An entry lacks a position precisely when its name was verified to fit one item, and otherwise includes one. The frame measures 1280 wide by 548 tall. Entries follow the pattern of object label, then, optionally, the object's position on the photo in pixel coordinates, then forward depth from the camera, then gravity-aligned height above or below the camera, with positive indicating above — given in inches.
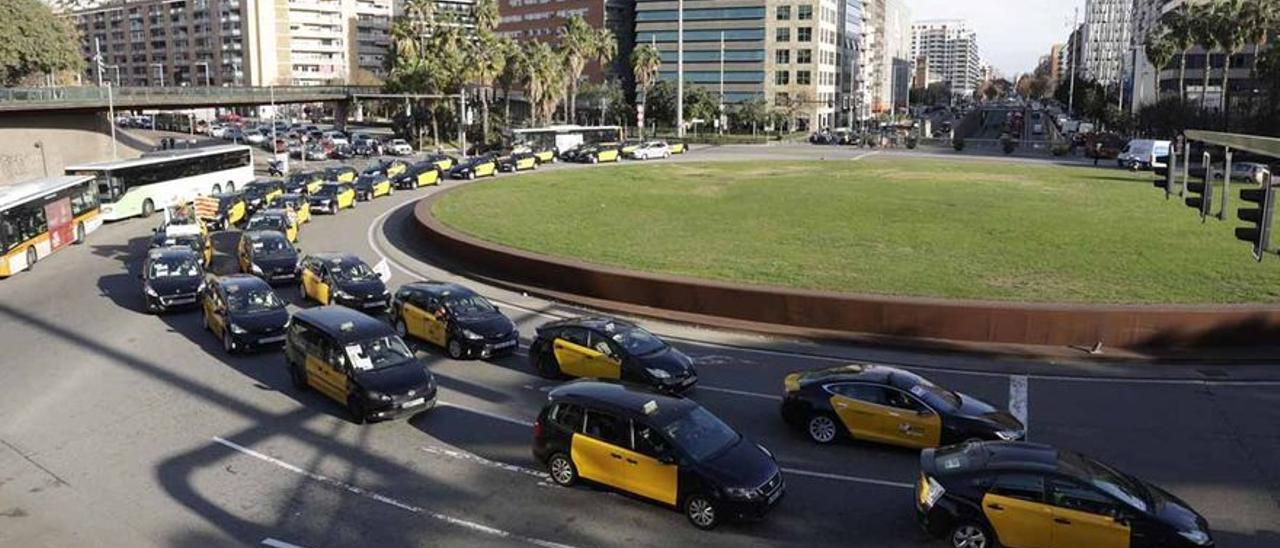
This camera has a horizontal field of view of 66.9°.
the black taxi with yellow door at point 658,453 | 516.7 -181.2
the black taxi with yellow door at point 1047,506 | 459.8 -183.3
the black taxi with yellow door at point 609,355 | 748.6 -180.0
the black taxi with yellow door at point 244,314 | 873.0 -172.2
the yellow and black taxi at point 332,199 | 1903.3 -140.0
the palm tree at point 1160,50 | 4173.2 +329.8
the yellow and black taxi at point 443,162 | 2556.6 -93.3
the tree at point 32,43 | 2859.3 +257.6
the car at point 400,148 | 3575.3 -75.4
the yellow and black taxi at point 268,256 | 1194.0 -160.3
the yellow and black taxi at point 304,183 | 2047.2 -121.0
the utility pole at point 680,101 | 4038.4 +106.7
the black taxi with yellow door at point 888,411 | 615.8 -183.9
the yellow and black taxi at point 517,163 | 2787.9 -101.7
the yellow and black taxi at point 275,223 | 1446.0 -141.8
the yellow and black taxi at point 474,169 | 2600.9 -110.8
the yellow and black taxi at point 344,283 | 1034.1 -168.9
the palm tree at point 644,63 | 4306.1 +284.6
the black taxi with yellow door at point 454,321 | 852.0 -173.4
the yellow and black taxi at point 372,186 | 2137.1 -130.1
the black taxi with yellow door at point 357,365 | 681.6 -174.6
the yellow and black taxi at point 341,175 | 2266.2 -111.5
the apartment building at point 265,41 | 6791.3 +640.5
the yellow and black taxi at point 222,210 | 1701.5 -146.5
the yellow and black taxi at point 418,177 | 2385.6 -121.1
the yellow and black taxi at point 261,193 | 1876.4 -129.1
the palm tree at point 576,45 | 4188.0 +356.0
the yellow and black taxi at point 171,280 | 1043.3 -165.9
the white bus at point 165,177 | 1801.2 -100.8
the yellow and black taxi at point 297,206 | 1705.2 -138.6
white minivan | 2467.2 -72.4
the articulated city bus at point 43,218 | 1306.6 -133.1
